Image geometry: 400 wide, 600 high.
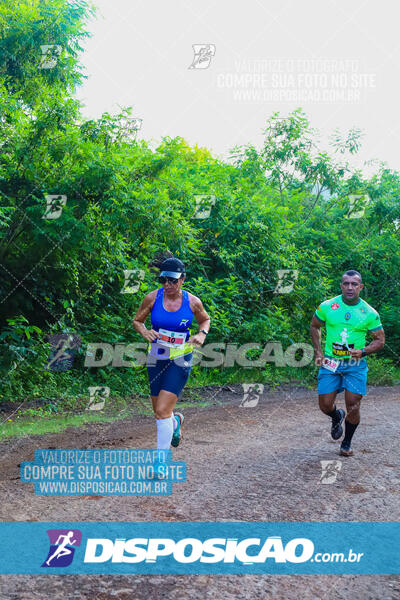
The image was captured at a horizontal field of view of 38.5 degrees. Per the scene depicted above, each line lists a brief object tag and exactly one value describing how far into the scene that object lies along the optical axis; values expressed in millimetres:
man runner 6695
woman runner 5539
